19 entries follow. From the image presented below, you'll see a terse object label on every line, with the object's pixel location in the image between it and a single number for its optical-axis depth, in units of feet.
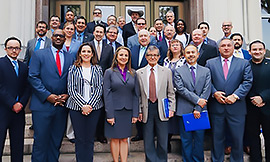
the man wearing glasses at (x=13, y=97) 11.77
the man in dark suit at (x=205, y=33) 17.11
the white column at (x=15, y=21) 20.76
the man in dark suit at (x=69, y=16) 18.19
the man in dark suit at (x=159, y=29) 18.66
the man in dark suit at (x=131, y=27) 19.85
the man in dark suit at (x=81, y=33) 16.31
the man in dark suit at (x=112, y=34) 15.76
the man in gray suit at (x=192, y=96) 12.85
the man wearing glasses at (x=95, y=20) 19.36
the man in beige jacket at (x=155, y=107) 12.76
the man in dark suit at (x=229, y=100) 12.87
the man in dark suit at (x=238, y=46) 15.66
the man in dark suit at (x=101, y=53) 14.60
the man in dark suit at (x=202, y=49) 14.97
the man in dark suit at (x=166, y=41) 16.30
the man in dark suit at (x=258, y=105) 13.06
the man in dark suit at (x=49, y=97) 12.10
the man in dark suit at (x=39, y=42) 15.43
